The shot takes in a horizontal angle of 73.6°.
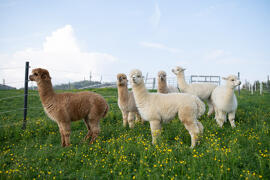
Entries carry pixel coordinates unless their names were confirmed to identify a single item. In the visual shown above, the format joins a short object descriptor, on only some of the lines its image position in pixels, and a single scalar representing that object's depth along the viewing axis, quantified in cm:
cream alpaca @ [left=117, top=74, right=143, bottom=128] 576
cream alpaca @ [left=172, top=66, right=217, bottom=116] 722
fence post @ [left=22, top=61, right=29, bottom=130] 637
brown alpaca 434
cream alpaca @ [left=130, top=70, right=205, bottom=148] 407
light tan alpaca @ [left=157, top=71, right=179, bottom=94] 664
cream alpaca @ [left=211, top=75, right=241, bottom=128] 571
